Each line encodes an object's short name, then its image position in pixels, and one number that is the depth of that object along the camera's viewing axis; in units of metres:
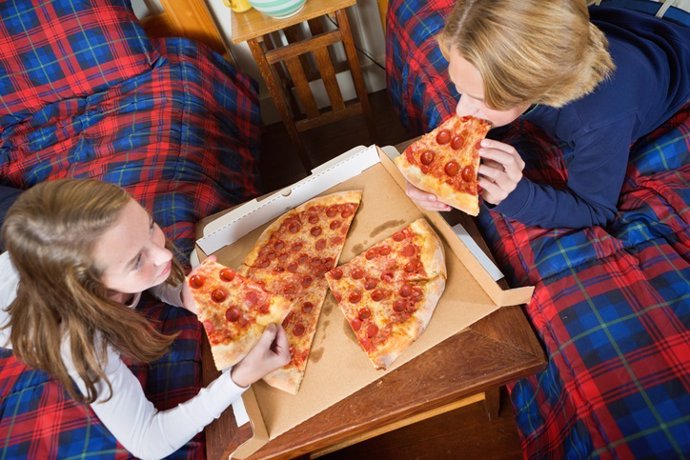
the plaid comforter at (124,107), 2.01
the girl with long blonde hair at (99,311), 1.00
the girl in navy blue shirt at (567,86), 0.99
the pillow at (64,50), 2.24
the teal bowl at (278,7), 2.01
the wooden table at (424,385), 1.11
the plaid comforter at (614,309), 1.04
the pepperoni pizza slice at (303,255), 1.35
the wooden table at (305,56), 2.15
